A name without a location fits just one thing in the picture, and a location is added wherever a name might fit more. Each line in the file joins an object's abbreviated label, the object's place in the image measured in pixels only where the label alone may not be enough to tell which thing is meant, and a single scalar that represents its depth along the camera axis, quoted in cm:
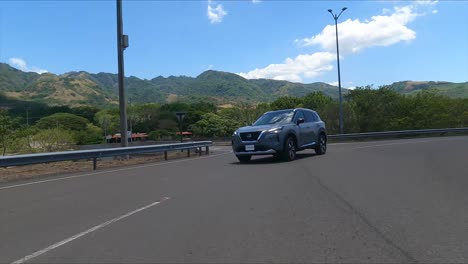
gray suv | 1606
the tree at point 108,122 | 12012
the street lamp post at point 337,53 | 4092
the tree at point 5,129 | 4081
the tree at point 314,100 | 10935
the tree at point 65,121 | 11607
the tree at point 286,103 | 11197
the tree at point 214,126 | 9512
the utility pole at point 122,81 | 2209
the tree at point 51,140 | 5682
